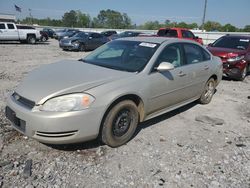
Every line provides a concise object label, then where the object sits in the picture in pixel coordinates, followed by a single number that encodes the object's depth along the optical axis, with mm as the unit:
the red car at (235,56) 6459
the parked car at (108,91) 2350
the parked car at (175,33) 10802
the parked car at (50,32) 27084
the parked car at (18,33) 15368
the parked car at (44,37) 20089
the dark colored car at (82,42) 13171
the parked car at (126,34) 17003
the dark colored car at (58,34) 23679
